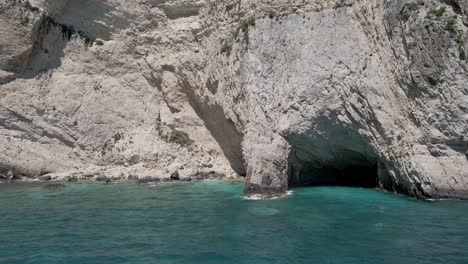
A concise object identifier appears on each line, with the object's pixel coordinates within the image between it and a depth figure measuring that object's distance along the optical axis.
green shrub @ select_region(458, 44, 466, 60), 19.47
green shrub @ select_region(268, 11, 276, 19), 26.27
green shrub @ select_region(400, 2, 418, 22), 20.70
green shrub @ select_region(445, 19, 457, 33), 19.67
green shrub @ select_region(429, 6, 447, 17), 20.11
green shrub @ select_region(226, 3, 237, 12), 30.63
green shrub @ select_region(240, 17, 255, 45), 26.97
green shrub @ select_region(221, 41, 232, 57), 29.91
